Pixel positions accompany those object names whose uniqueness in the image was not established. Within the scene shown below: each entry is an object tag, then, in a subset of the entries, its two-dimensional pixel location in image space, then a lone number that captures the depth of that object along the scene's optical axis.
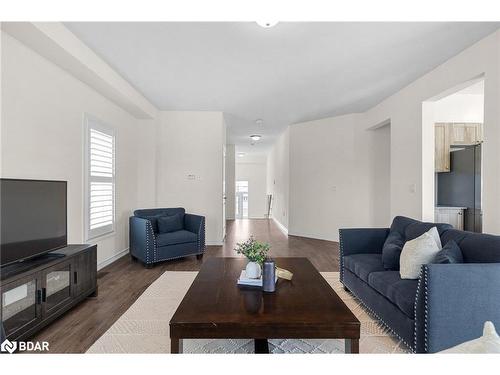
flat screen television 2.12
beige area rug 2.04
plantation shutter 3.71
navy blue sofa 1.73
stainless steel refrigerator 4.12
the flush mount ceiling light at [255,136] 8.22
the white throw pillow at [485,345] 0.69
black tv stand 1.98
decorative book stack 2.14
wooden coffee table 1.57
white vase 2.22
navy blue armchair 4.12
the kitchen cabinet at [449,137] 4.38
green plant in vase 2.23
